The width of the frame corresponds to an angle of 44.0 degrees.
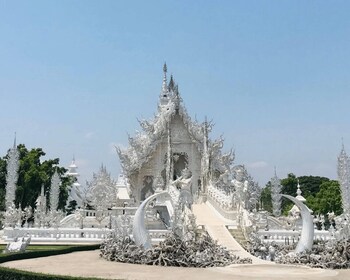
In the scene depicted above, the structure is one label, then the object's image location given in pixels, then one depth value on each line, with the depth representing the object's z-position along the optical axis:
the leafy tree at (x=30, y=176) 32.03
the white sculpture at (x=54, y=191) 29.66
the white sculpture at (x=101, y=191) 22.77
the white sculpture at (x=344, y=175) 23.44
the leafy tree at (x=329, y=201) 35.97
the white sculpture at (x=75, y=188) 41.81
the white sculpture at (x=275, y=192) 28.61
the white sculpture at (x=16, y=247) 12.91
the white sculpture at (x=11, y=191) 19.61
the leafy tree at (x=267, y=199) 44.62
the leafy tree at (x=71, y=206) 38.47
